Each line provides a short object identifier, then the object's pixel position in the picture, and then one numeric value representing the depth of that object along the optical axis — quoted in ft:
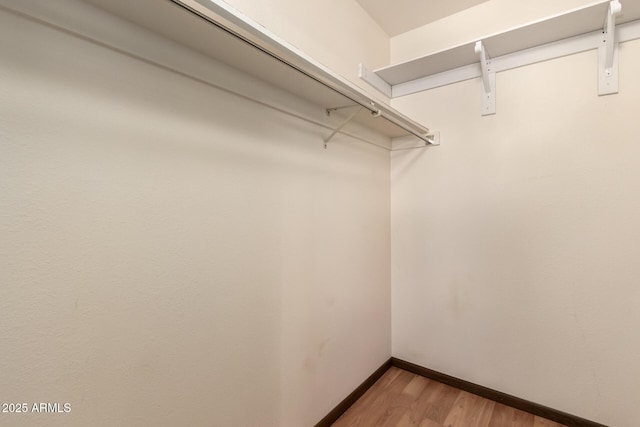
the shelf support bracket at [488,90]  5.65
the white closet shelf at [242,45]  2.44
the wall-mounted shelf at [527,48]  4.47
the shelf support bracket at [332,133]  4.88
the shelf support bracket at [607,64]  4.60
